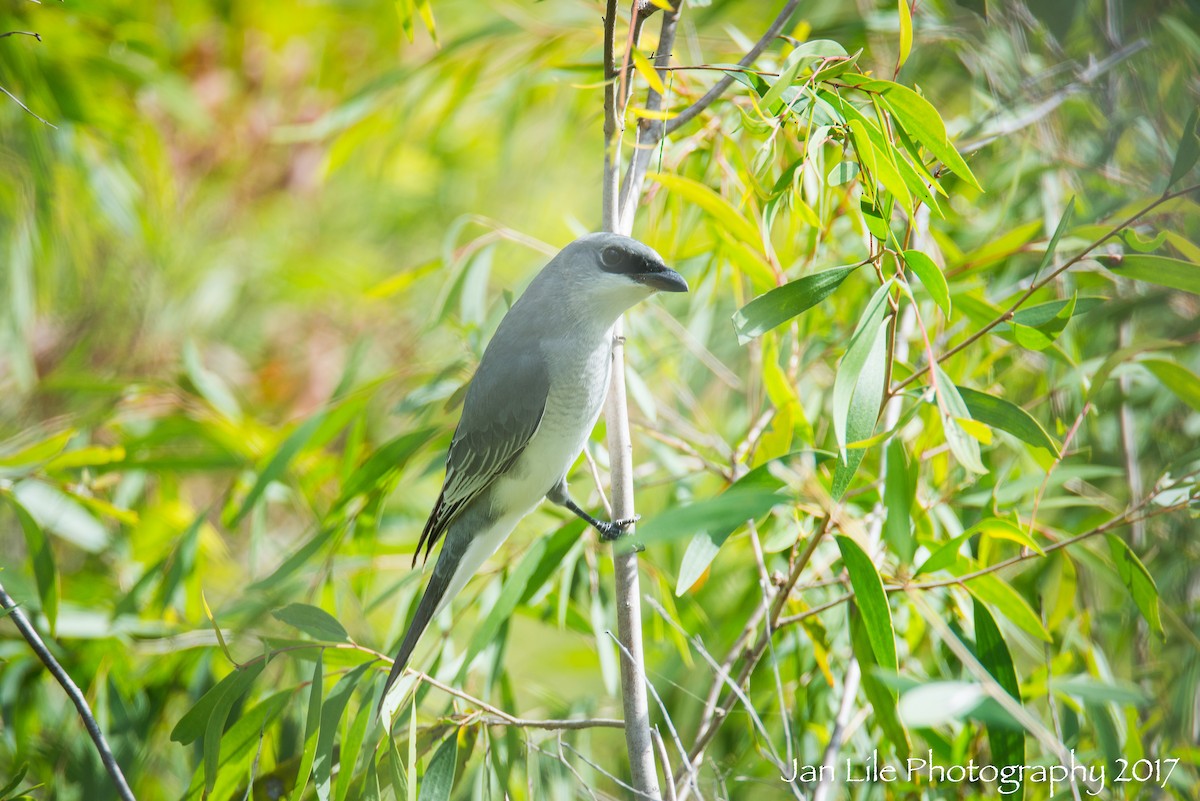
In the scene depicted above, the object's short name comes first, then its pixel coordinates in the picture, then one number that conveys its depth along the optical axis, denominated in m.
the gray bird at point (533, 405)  4.27
